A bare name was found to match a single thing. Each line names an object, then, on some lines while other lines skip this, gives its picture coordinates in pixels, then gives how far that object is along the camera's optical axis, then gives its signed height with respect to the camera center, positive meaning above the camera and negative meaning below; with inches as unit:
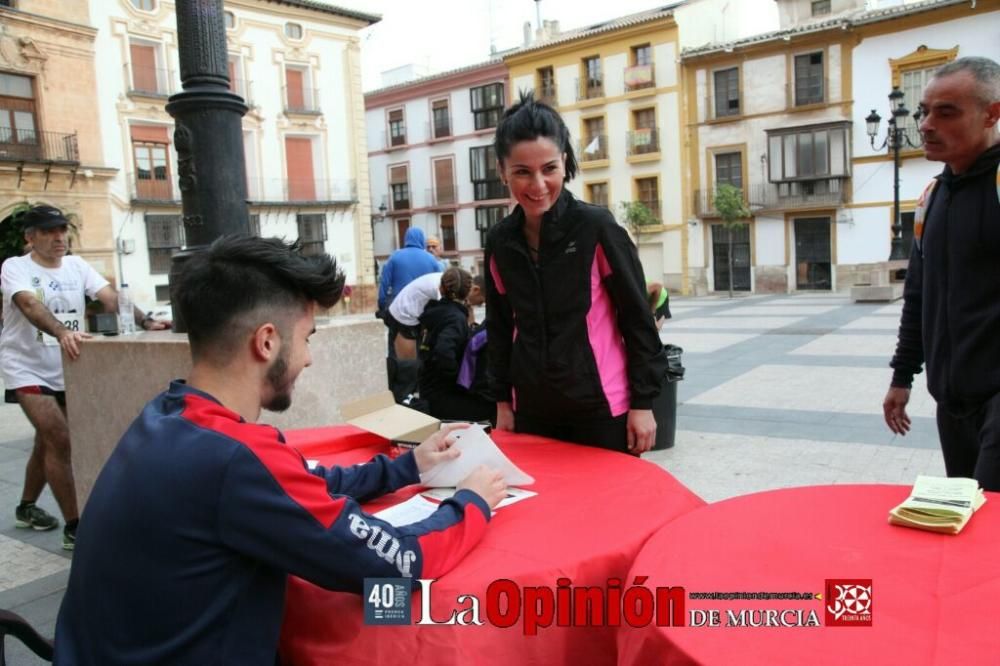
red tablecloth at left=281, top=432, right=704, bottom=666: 48.4 -23.0
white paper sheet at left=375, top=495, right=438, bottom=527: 62.7 -21.9
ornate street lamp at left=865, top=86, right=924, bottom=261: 689.6 +99.1
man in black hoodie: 81.3 -4.2
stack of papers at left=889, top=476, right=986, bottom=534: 54.5 -20.8
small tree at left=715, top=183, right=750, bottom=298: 1052.5 +51.1
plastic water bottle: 145.6 -8.0
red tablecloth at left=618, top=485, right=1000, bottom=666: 40.3 -22.2
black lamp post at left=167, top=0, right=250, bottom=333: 128.3 +24.7
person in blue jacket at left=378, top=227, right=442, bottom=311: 255.4 -3.2
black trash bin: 197.5 -44.0
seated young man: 46.9 -16.5
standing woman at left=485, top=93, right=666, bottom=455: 82.7 -5.9
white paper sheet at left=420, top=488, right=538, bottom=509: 66.9 -22.2
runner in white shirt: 141.0 -10.9
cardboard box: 88.2 -19.8
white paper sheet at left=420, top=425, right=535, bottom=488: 68.2 -19.3
